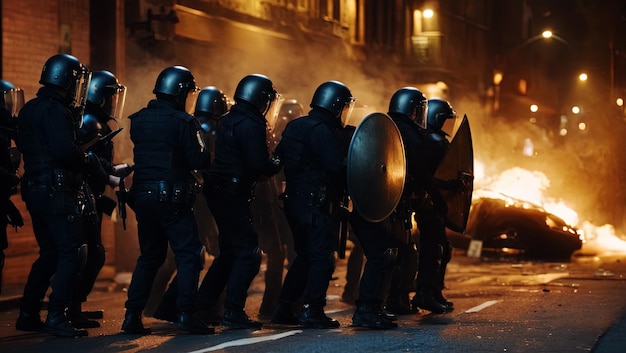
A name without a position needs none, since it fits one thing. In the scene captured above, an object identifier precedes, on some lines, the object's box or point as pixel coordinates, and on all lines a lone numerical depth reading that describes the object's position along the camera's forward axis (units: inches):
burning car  733.3
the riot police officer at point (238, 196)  364.2
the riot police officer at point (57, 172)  335.3
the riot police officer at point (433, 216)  422.0
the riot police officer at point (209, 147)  422.3
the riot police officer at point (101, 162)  368.5
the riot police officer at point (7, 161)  354.6
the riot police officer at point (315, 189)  371.6
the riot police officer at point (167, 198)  342.6
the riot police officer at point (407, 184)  409.4
